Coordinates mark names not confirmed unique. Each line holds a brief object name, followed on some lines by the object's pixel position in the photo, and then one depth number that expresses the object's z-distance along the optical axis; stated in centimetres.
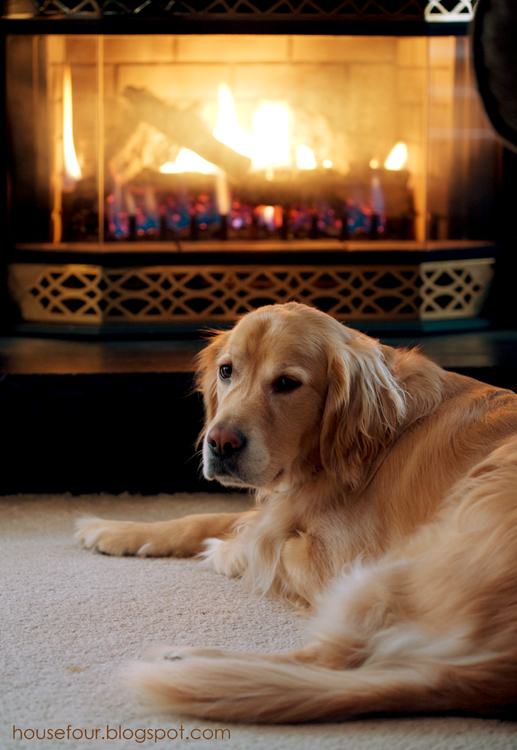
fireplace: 374
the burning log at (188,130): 379
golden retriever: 132
